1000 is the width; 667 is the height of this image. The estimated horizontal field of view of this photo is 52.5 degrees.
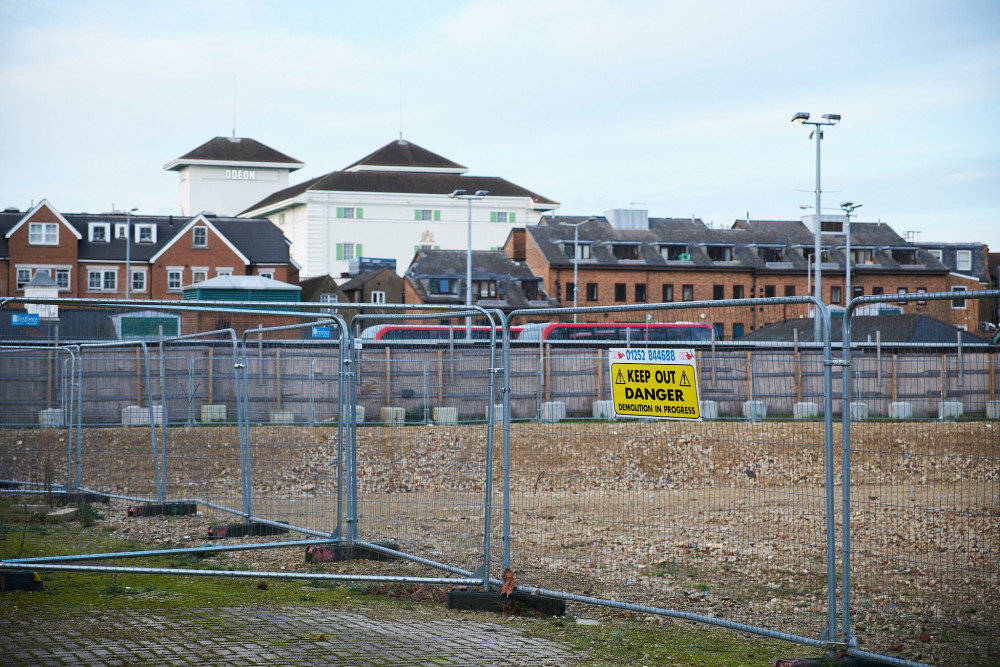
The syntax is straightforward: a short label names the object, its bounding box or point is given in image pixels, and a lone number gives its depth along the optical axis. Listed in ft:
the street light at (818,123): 146.61
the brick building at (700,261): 263.08
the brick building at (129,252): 228.43
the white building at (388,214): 353.51
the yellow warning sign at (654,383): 24.72
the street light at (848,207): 194.76
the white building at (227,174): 416.05
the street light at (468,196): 177.89
